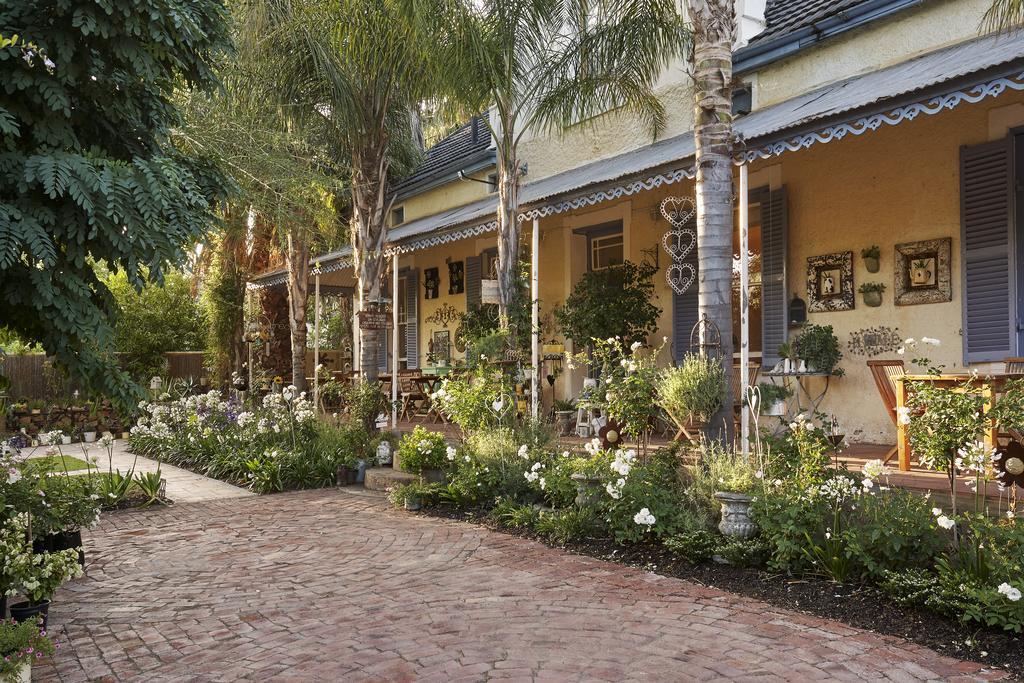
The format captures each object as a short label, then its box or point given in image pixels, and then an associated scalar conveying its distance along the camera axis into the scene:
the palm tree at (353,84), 9.12
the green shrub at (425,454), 7.76
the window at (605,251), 11.39
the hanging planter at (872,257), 7.81
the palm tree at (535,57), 8.08
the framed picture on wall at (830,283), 8.09
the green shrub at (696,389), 5.65
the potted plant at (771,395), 6.06
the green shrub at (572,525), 5.82
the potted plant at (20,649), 3.13
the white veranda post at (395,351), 10.06
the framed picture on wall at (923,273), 7.31
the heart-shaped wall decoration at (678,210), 8.87
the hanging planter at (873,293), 7.82
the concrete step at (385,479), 8.25
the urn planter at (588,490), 5.92
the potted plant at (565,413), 9.84
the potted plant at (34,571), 3.90
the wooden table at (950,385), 4.74
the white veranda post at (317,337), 11.82
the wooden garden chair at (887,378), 6.23
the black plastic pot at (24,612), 3.97
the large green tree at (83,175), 3.60
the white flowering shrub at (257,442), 9.06
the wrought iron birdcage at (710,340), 5.84
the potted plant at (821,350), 8.02
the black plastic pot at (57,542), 4.97
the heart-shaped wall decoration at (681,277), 9.05
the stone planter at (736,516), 4.99
